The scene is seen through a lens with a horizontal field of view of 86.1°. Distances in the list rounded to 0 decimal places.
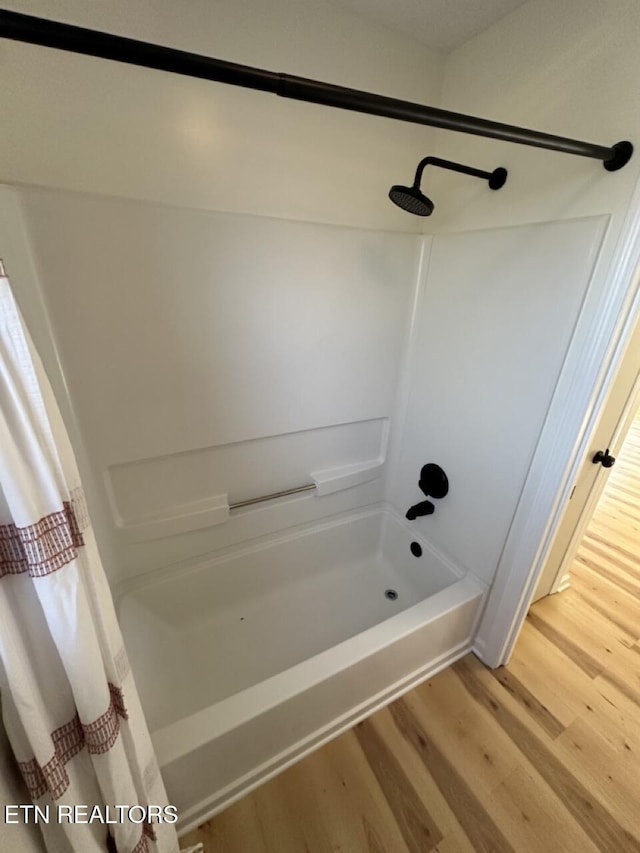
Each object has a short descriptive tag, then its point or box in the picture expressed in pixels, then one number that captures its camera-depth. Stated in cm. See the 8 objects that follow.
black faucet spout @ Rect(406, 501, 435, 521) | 169
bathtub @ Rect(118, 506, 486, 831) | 106
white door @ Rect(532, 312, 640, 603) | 141
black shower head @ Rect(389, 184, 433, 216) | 96
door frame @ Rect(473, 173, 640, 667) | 95
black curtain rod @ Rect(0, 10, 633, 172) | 50
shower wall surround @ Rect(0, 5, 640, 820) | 95
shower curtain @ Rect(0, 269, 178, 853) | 53
